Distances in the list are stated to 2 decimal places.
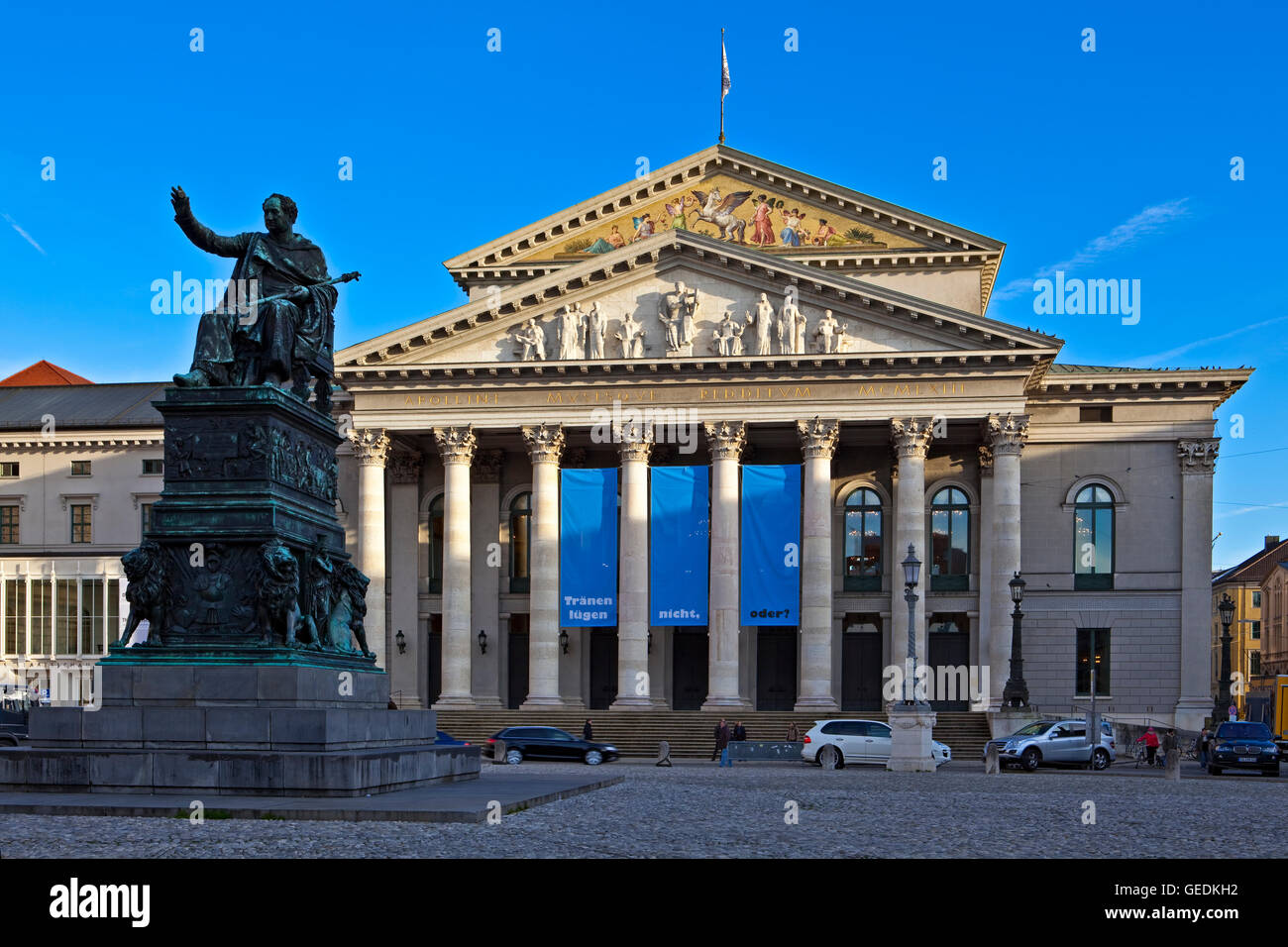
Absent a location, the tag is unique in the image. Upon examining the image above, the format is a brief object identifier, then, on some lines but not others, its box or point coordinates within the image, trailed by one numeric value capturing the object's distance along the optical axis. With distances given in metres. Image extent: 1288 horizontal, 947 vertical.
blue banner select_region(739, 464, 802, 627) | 55.16
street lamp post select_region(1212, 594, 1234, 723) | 52.27
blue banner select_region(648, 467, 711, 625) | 55.62
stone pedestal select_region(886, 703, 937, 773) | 40.94
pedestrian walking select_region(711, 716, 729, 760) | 47.91
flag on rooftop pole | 66.94
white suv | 43.28
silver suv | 43.81
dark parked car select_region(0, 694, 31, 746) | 33.62
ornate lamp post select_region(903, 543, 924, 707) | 41.88
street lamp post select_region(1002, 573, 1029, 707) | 49.56
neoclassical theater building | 55.41
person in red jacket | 47.75
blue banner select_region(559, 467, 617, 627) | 56.34
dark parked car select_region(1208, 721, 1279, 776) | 42.75
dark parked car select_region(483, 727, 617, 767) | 45.84
